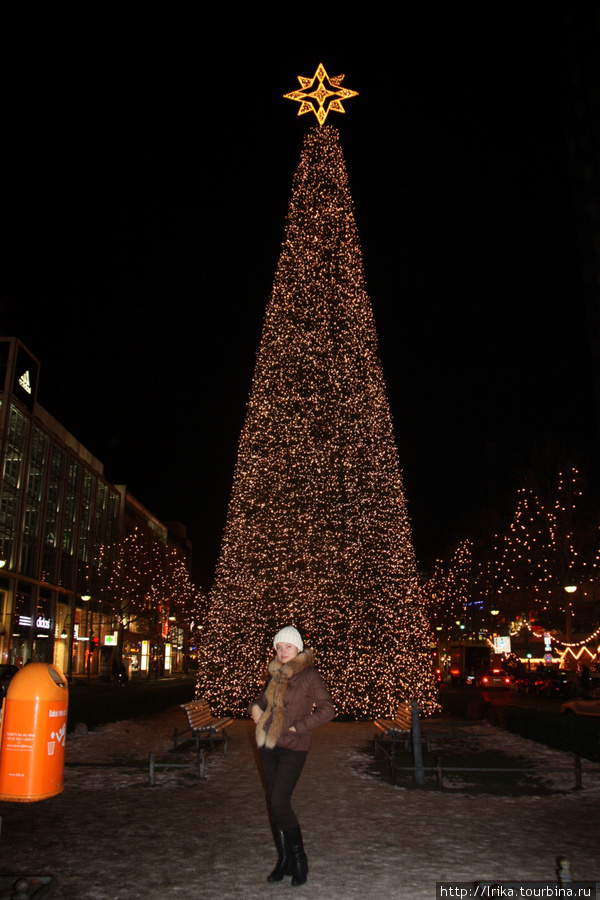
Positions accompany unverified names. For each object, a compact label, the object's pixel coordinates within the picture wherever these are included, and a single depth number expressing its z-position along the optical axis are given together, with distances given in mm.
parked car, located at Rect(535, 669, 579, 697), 37906
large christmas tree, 16891
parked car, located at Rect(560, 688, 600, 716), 22953
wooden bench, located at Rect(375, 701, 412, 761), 12250
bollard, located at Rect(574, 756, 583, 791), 9352
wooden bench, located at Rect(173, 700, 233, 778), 12352
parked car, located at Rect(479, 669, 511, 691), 49812
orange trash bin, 5816
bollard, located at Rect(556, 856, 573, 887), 4316
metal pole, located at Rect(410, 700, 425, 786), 9445
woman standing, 5504
